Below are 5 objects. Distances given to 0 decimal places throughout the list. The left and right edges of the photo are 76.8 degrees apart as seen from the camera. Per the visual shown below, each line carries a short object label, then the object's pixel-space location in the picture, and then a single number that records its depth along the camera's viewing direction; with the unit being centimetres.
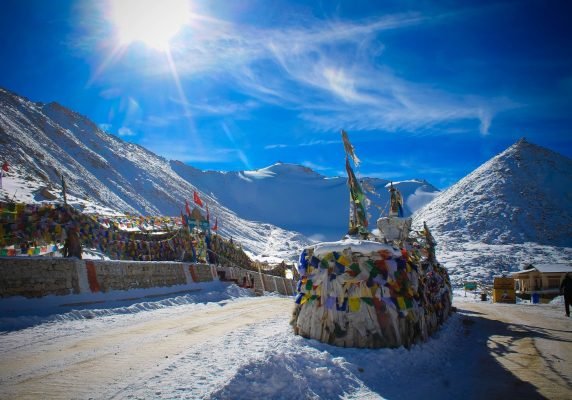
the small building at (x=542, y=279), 4216
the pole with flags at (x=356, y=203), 1027
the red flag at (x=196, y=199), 2396
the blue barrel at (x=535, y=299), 3111
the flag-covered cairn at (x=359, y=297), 711
